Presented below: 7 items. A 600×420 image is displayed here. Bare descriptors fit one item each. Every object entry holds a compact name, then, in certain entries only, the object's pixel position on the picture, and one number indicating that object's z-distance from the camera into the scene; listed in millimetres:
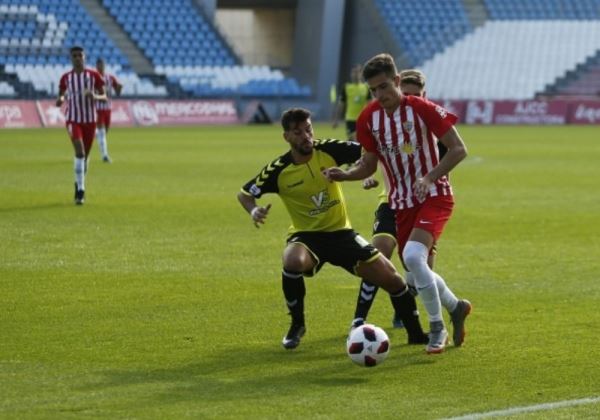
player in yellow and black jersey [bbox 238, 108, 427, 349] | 17828
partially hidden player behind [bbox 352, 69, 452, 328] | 18406
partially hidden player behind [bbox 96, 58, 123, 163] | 59575
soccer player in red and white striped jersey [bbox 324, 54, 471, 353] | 17062
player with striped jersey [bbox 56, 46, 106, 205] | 39406
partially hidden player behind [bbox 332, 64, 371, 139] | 59344
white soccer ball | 16203
